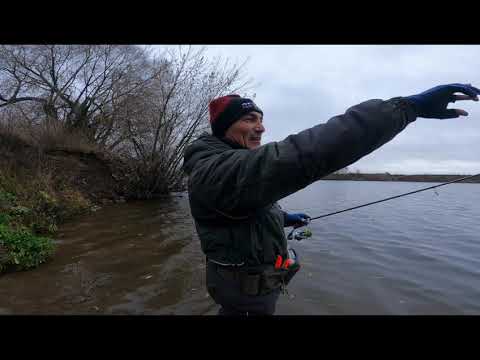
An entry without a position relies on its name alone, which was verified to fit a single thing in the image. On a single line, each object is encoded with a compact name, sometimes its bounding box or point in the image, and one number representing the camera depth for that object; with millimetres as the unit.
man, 1210
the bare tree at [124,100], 18141
